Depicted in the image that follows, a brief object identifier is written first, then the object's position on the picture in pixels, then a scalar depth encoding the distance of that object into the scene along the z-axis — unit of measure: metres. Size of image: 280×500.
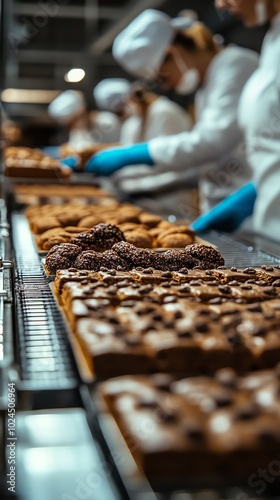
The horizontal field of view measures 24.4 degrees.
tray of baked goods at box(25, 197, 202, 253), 2.09
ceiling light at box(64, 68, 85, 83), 7.62
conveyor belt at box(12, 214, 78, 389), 1.06
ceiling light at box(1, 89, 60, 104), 10.51
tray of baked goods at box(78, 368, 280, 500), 0.82
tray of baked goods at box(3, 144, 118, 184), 4.37
